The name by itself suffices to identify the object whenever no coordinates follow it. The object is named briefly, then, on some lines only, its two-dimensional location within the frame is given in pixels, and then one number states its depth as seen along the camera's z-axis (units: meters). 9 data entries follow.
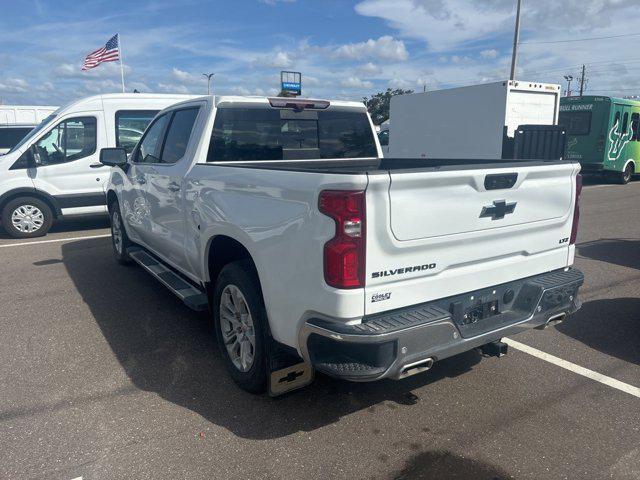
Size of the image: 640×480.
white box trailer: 13.12
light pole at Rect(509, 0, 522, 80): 23.54
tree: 49.75
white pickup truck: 2.57
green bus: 16.92
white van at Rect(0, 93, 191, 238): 8.88
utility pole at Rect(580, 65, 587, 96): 68.99
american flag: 18.69
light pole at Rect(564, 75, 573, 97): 68.85
